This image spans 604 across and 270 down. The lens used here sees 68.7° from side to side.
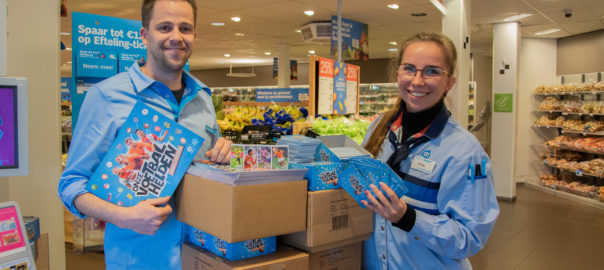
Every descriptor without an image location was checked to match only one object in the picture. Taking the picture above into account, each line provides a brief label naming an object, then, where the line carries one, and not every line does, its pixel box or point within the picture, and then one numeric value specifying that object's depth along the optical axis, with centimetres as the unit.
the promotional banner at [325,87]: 510
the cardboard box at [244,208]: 116
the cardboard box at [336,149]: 142
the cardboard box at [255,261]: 122
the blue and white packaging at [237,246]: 124
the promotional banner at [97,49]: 361
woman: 138
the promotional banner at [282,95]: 936
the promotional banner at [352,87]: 589
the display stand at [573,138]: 840
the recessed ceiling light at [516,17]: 810
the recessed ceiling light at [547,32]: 938
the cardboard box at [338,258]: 135
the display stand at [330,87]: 502
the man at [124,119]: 138
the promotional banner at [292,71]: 1378
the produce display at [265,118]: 422
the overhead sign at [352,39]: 870
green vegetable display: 347
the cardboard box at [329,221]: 130
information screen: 141
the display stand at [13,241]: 142
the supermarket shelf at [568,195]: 799
